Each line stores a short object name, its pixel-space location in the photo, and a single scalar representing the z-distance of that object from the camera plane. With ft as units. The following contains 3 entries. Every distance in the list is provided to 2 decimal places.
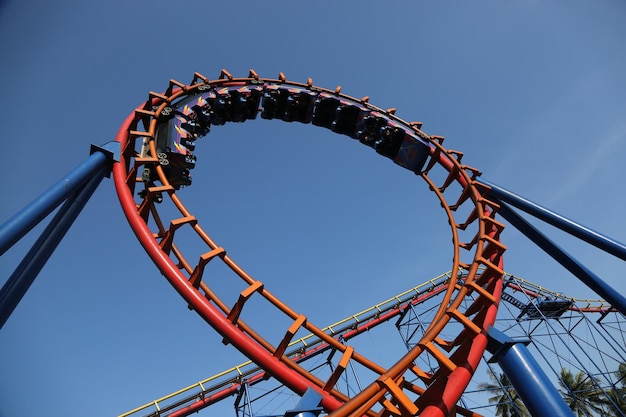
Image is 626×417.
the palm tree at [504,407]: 57.72
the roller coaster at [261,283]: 9.52
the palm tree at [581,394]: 57.62
